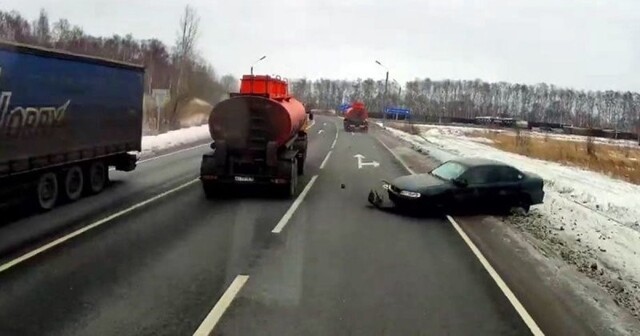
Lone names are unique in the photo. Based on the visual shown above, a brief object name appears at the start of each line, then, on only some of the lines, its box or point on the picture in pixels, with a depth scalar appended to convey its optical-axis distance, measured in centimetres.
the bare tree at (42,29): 7619
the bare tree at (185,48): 5884
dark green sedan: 1429
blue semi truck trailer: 1161
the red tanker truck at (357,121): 6292
